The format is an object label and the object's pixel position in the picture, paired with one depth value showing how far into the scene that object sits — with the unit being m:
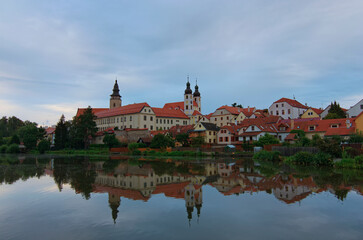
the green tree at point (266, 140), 43.25
